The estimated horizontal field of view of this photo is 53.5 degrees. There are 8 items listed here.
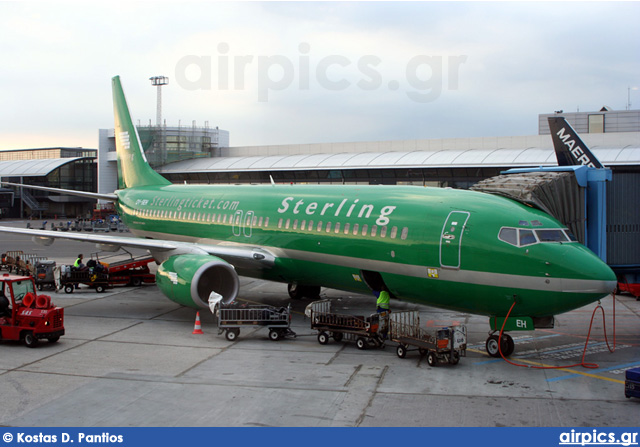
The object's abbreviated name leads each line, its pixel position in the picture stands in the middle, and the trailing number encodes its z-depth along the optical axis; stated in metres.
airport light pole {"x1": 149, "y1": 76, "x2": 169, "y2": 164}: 71.19
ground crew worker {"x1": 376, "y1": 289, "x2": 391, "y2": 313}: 17.28
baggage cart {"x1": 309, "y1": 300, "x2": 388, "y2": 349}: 16.84
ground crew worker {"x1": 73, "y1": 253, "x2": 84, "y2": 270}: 27.94
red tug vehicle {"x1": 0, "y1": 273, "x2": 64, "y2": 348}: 16.78
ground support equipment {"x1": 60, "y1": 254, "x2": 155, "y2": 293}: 27.17
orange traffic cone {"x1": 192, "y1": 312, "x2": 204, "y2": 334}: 19.06
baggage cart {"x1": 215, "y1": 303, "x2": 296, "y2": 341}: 17.92
